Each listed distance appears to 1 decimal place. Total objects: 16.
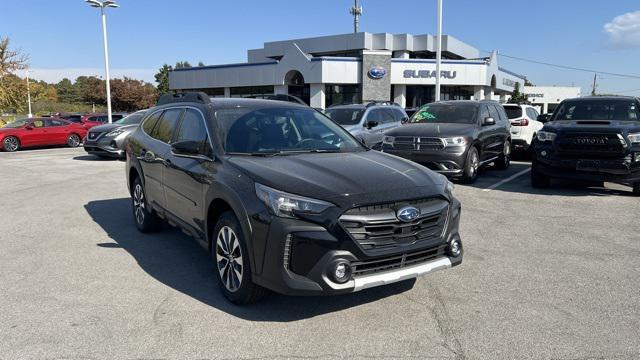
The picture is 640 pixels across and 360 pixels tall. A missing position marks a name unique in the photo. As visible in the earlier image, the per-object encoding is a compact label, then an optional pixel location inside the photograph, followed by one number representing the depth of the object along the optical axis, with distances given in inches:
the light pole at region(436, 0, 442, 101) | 890.7
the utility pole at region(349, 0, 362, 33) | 2586.1
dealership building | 1542.8
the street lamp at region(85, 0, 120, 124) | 1106.0
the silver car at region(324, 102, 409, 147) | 541.6
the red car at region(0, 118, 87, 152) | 831.8
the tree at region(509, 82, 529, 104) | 2478.5
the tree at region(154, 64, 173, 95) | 3209.9
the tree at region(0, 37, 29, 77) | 1206.9
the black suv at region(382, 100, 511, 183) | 397.7
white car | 582.9
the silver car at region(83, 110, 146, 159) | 619.2
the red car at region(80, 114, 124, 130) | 1004.6
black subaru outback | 140.9
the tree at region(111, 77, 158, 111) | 2549.2
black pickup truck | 340.8
